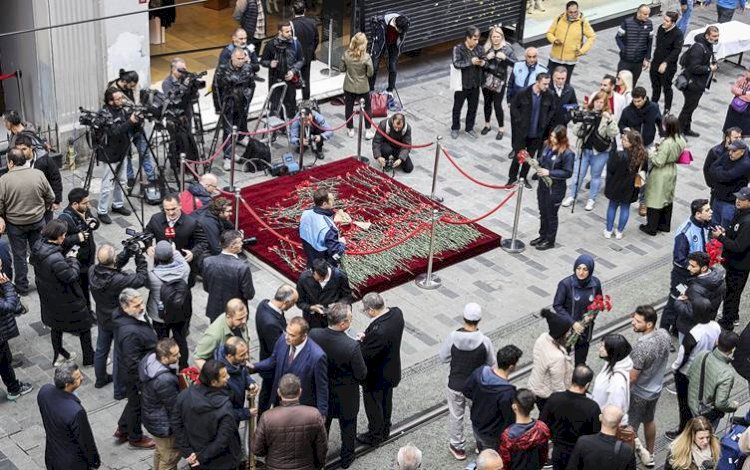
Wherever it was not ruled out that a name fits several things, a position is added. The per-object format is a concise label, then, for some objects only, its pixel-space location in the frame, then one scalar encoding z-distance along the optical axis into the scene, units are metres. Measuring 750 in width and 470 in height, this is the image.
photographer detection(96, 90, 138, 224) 13.69
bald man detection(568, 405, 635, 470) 8.51
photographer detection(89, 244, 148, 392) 10.49
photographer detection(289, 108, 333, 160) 15.85
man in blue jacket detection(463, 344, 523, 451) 9.25
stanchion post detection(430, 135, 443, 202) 14.79
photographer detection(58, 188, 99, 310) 11.27
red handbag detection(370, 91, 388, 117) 17.20
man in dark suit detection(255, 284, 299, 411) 9.86
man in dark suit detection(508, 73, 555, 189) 15.38
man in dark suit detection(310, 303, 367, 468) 9.58
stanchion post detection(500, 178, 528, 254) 14.17
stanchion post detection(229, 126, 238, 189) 14.58
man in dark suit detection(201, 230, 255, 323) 10.73
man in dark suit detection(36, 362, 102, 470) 8.81
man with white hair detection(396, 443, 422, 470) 8.38
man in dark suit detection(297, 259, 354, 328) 10.66
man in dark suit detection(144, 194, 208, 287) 11.59
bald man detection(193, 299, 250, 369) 9.62
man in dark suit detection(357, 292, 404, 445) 9.88
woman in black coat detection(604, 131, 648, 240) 14.01
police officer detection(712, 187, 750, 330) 12.33
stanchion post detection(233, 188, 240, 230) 13.42
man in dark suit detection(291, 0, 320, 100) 16.86
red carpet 13.49
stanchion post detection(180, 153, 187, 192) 14.04
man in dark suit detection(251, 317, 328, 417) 9.31
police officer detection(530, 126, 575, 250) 13.66
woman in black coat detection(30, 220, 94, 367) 10.72
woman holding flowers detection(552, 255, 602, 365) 10.87
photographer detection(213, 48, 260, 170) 15.11
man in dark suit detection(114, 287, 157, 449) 9.80
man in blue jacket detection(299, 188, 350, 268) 11.77
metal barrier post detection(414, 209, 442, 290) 13.38
